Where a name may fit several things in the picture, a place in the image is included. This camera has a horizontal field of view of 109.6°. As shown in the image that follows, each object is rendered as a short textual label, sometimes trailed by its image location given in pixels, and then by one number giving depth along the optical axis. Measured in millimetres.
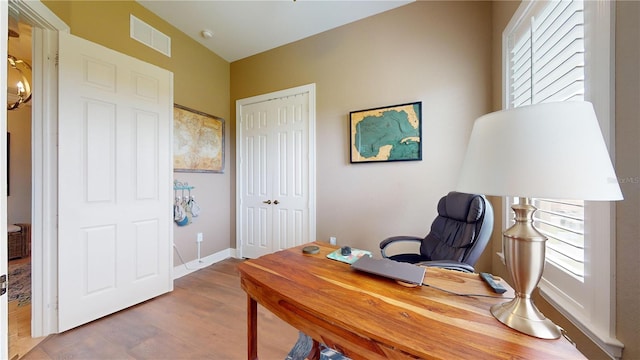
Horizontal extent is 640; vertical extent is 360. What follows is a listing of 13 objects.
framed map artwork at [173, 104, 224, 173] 2682
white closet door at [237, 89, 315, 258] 2912
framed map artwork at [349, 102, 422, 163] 2324
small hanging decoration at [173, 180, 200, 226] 2637
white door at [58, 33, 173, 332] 1717
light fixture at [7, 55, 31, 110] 2215
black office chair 1453
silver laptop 959
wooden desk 605
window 885
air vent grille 2326
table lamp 572
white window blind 1066
